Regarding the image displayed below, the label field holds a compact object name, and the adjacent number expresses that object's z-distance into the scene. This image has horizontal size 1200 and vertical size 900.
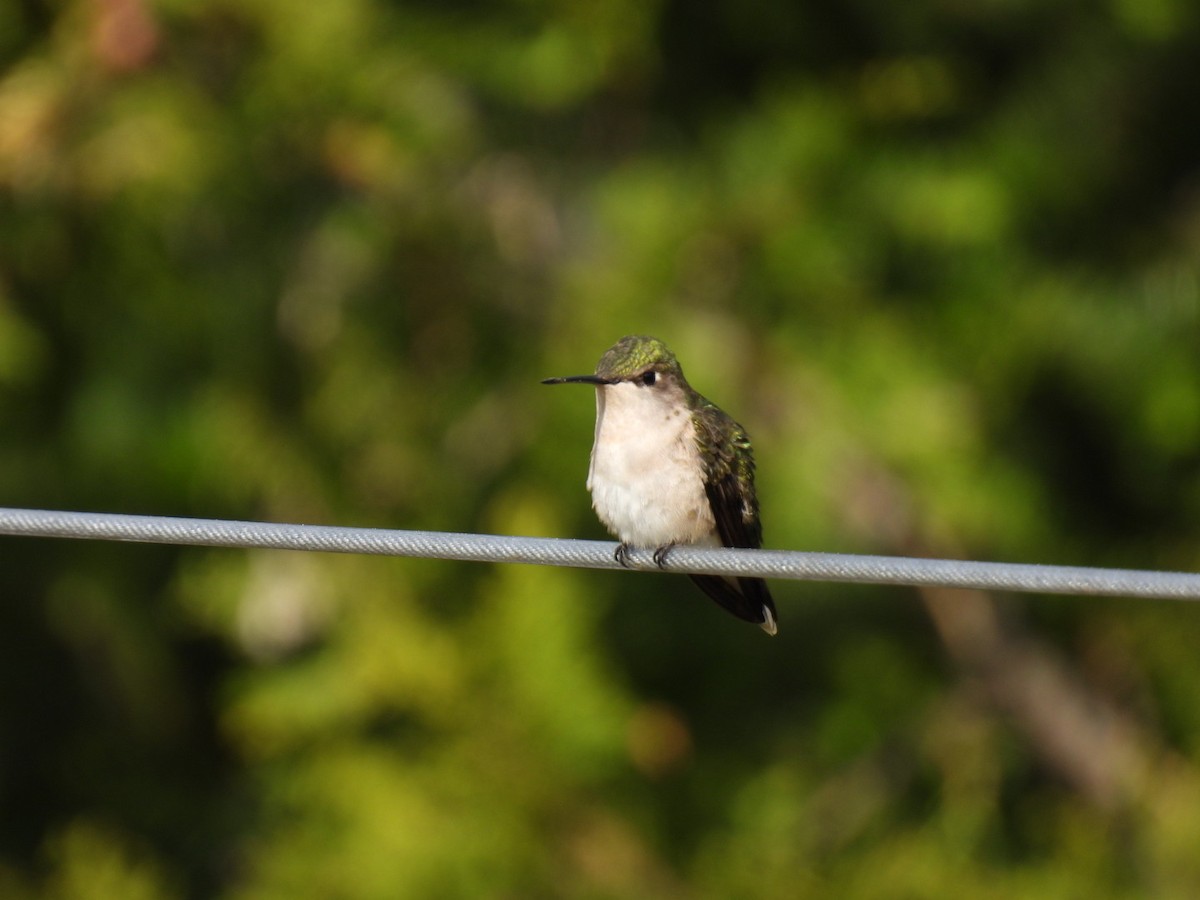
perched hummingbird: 7.73
